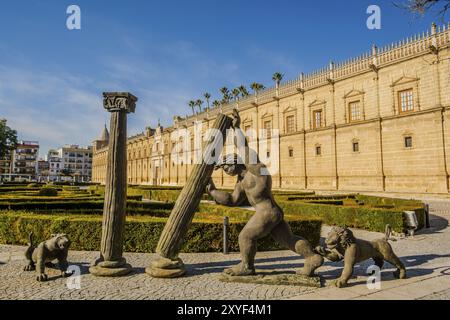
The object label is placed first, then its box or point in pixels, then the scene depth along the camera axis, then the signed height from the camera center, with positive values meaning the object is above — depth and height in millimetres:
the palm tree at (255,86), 46812 +15398
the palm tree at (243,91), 54231 +16811
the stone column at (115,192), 5465 -181
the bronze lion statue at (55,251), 5327 -1260
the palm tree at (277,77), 40400 +14460
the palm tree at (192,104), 65894 +17538
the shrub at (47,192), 18241 -579
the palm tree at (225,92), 57000 +17405
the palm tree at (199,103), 64606 +17495
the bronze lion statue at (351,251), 4816 -1199
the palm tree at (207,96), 61188 +17930
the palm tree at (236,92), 55212 +16900
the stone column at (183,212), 5297 -548
